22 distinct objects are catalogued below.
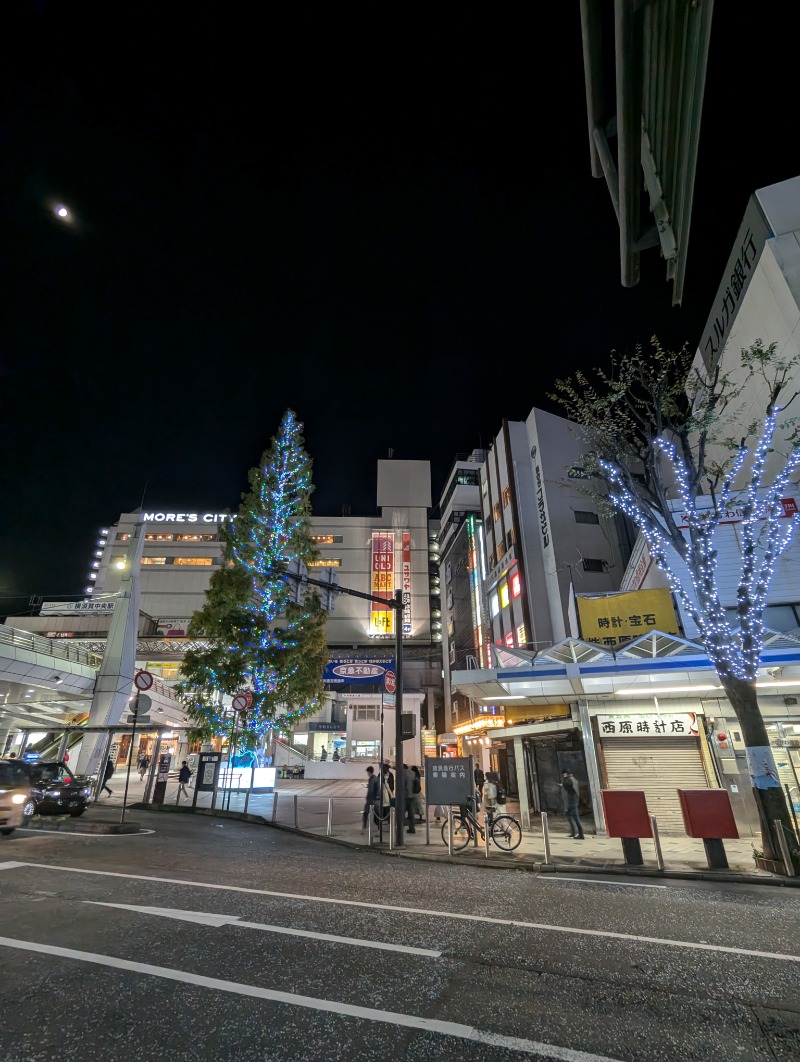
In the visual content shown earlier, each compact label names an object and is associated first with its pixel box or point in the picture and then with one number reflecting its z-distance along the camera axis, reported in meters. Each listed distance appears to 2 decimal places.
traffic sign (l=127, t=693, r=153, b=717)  14.74
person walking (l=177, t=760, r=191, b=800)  22.49
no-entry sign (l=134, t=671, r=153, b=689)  15.00
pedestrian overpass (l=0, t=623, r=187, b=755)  27.73
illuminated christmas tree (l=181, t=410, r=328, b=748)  21.22
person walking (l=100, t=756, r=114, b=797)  24.73
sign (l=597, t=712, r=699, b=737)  15.64
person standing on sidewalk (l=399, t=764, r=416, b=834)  14.23
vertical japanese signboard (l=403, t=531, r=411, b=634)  58.87
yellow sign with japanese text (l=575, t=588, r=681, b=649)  18.58
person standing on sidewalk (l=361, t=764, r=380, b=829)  14.27
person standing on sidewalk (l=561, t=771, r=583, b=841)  13.59
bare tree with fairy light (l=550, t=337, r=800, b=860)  10.55
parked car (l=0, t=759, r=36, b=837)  11.98
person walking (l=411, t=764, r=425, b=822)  15.20
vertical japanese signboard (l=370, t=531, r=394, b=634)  59.22
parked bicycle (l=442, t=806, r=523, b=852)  11.73
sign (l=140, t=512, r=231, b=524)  67.88
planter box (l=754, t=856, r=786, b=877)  9.05
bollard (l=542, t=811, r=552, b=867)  9.68
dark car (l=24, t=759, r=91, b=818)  15.54
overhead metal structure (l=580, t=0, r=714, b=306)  1.71
